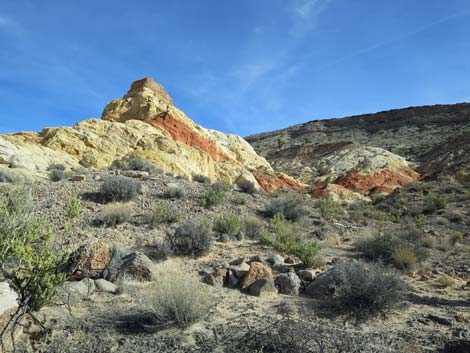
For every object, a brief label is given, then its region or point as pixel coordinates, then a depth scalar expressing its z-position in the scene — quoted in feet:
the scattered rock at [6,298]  14.43
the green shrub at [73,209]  17.65
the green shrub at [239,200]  44.21
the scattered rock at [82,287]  18.22
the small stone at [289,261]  25.70
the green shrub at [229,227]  31.78
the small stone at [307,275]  21.97
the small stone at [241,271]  21.33
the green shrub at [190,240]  26.12
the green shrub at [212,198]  39.99
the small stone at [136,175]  47.84
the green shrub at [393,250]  26.03
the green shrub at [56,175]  45.78
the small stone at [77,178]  42.79
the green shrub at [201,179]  62.16
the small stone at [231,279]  20.79
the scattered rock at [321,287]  19.45
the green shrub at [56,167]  53.73
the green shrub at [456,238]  36.20
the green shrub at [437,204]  55.98
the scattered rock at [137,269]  20.56
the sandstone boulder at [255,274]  20.51
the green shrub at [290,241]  24.85
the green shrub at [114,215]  30.94
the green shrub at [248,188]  54.54
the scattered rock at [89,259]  20.25
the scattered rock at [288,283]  20.35
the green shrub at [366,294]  17.08
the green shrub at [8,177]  41.45
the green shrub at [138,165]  60.54
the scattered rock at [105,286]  19.17
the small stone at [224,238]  30.34
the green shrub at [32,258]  13.73
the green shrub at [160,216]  32.37
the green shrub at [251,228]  32.99
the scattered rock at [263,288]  19.55
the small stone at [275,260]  24.84
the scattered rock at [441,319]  16.38
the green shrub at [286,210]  42.39
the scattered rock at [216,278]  20.79
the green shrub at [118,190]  36.65
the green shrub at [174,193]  41.09
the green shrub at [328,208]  47.01
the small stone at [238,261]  23.81
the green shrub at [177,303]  15.14
